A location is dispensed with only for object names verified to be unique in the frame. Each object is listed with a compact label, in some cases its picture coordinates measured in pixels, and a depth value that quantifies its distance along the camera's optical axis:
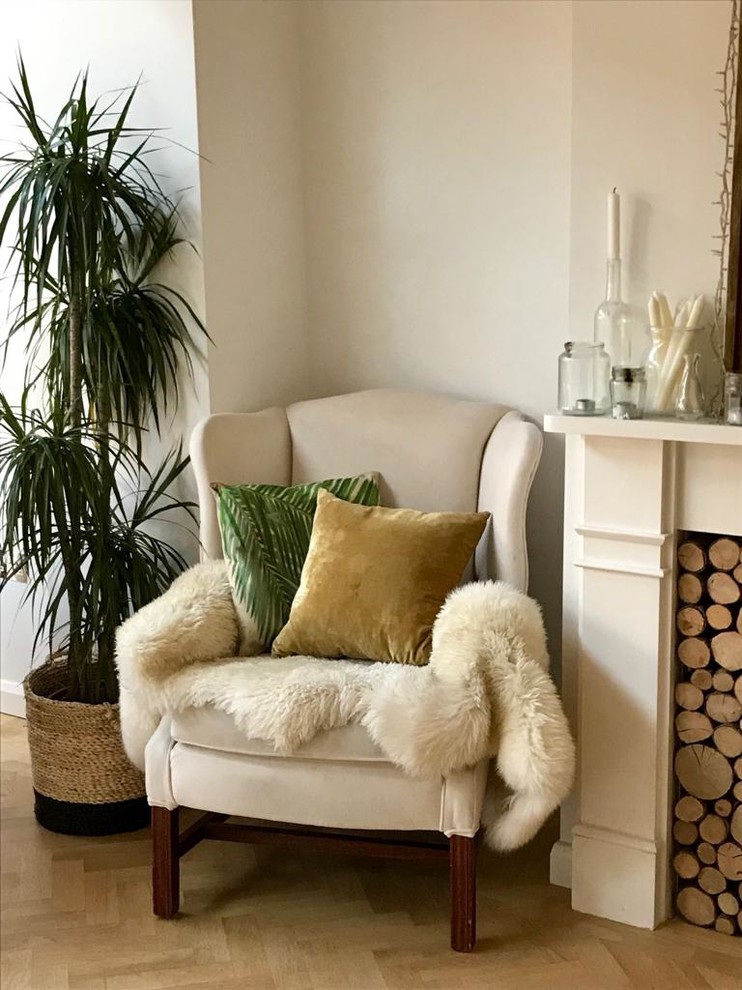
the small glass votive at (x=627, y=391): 2.44
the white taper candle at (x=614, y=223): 2.44
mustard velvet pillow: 2.59
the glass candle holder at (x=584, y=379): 2.52
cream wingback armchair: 2.38
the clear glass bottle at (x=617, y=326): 2.49
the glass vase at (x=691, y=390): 2.41
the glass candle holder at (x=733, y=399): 2.31
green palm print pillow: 2.74
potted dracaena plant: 2.82
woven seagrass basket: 2.94
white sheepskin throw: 2.30
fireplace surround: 2.43
